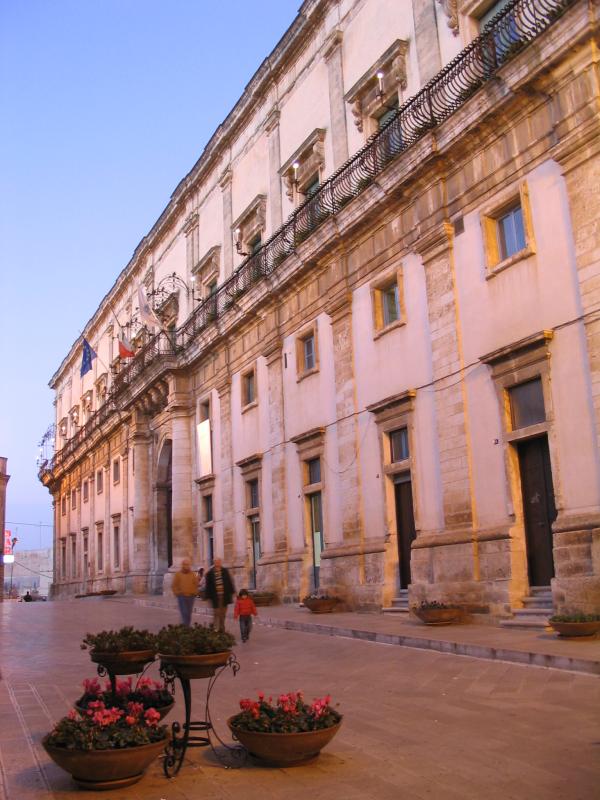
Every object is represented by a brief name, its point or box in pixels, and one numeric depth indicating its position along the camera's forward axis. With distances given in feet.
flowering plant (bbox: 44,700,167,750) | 16.60
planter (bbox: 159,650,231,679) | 18.89
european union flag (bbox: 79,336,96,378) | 113.19
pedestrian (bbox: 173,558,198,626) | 49.70
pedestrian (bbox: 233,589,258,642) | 48.67
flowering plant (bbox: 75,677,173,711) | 20.11
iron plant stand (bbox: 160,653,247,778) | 18.07
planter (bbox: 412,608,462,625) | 47.42
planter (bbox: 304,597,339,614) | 61.87
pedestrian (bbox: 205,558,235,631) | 48.52
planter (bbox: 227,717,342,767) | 17.95
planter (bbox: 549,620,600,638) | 36.70
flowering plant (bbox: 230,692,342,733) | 18.24
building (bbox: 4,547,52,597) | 340.59
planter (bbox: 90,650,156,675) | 21.80
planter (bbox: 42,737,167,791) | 16.40
